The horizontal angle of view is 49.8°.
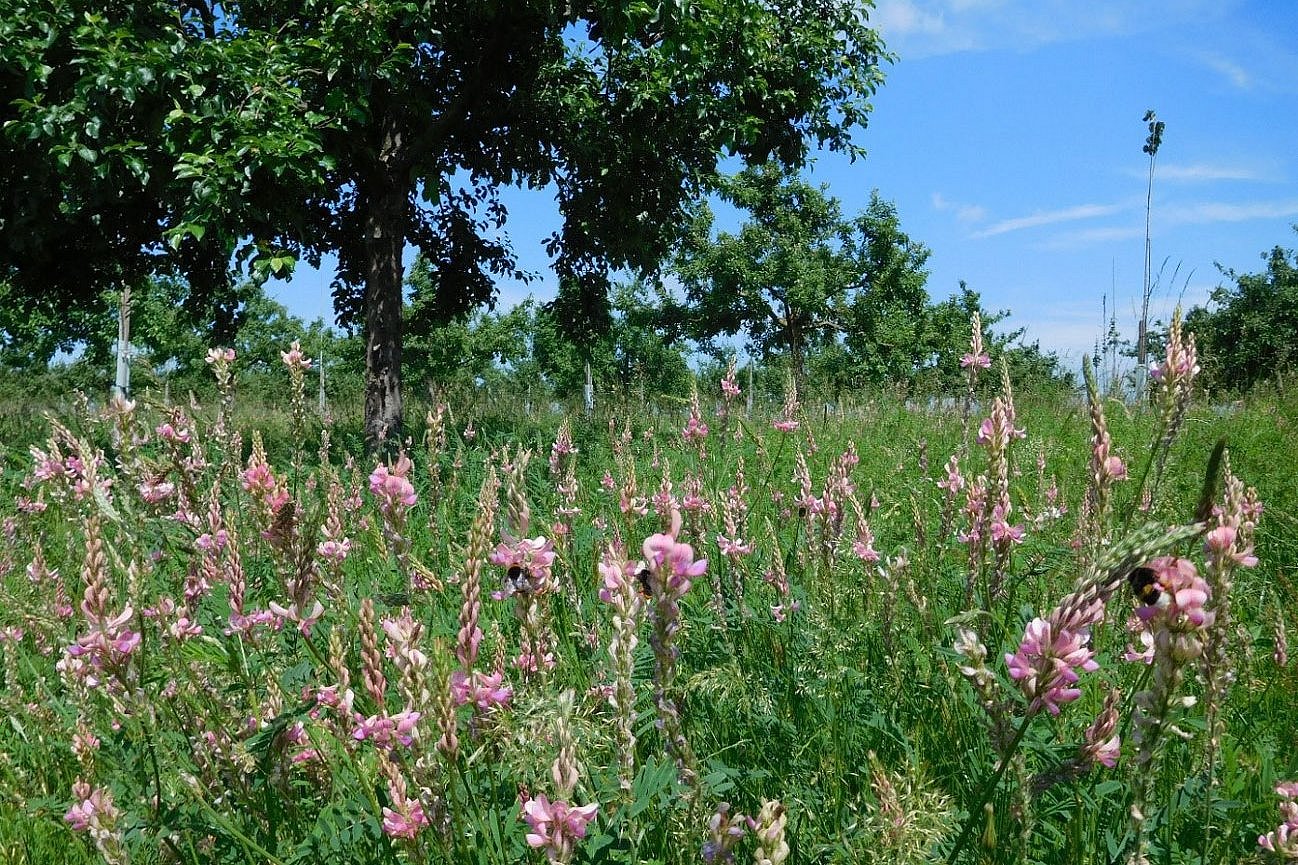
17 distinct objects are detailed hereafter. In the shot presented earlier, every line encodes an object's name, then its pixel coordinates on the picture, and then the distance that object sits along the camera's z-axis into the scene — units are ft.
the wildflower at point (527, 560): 1.09
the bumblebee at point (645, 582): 1.03
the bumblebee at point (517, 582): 1.09
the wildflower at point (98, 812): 1.14
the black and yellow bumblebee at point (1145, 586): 0.92
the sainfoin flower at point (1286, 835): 1.00
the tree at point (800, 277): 89.60
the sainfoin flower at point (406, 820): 1.03
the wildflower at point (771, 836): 0.88
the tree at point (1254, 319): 94.66
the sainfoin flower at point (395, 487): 1.26
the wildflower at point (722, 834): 0.94
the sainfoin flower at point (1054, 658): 0.90
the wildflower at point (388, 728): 1.07
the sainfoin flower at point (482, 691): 1.07
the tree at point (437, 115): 17.04
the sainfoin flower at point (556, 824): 0.94
